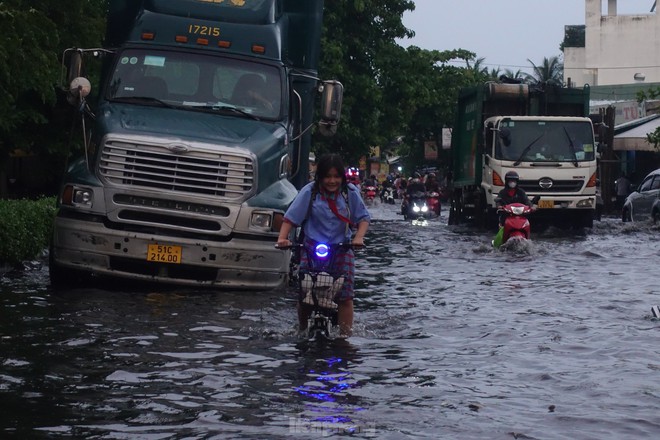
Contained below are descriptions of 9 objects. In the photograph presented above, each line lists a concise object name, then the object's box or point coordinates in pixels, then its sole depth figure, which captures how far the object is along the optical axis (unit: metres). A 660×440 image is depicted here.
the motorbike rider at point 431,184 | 41.50
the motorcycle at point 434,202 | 40.32
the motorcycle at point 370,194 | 61.75
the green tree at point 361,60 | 44.84
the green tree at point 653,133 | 36.12
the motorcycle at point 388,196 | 67.50
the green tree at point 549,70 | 96.01
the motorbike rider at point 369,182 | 63.93
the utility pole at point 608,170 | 40.95
